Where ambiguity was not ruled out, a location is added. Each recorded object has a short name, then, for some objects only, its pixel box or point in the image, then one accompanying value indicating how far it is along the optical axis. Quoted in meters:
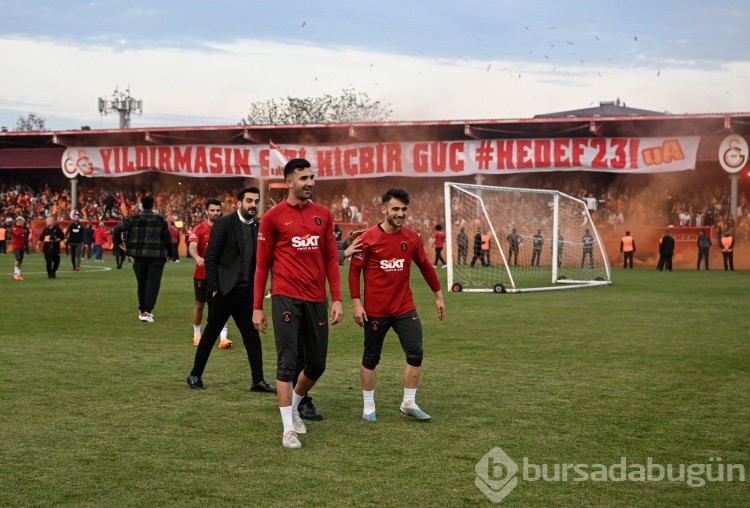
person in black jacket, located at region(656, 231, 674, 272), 36.44
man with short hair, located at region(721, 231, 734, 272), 36.81
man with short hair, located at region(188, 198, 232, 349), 12.23
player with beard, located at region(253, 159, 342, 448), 7.13
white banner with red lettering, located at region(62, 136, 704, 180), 40.50
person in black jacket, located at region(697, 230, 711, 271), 37.34
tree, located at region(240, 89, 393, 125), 72.12
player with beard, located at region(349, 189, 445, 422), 7.88
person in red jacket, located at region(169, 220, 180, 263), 41.01
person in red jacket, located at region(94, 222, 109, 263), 41.34
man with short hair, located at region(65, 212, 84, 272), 30.95
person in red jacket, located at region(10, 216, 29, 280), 26.47
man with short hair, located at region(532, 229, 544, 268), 33.19
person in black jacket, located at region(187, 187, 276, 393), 9.38
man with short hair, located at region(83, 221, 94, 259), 42.72
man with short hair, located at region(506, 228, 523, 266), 31.90
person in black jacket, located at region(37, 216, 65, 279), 26.33
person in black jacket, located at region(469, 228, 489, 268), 31.78
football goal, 26.86
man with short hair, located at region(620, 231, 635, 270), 38.16
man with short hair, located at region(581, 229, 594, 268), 32.56
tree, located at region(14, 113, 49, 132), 111.65
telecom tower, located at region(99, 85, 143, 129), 94.88
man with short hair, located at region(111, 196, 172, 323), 15.20
